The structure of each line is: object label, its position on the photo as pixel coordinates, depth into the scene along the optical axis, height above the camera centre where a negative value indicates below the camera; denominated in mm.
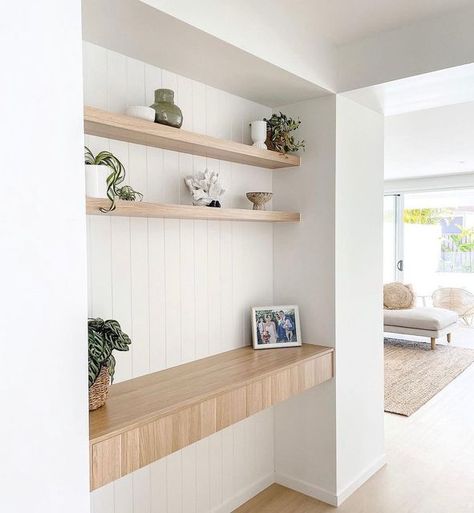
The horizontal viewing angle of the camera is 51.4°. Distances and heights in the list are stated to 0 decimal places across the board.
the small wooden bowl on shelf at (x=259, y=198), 2682 +229
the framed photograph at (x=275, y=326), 2787 -497
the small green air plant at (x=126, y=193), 1990 +195
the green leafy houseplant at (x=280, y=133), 2752 +596
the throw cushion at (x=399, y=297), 6968 -821
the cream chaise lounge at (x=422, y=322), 6305 -1091
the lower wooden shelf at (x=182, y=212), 1770 +125
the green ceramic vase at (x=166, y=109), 2102 +564
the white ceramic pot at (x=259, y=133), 2670 +580
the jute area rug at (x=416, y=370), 4445 -1442
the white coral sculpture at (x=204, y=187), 2320 +255
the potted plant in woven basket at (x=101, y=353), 1684 -387
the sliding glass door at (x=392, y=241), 8641 -35
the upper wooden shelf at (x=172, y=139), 1825 +435
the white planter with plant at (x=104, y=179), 1744 +227
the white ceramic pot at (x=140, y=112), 1978 +519
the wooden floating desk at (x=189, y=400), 1623 -635
